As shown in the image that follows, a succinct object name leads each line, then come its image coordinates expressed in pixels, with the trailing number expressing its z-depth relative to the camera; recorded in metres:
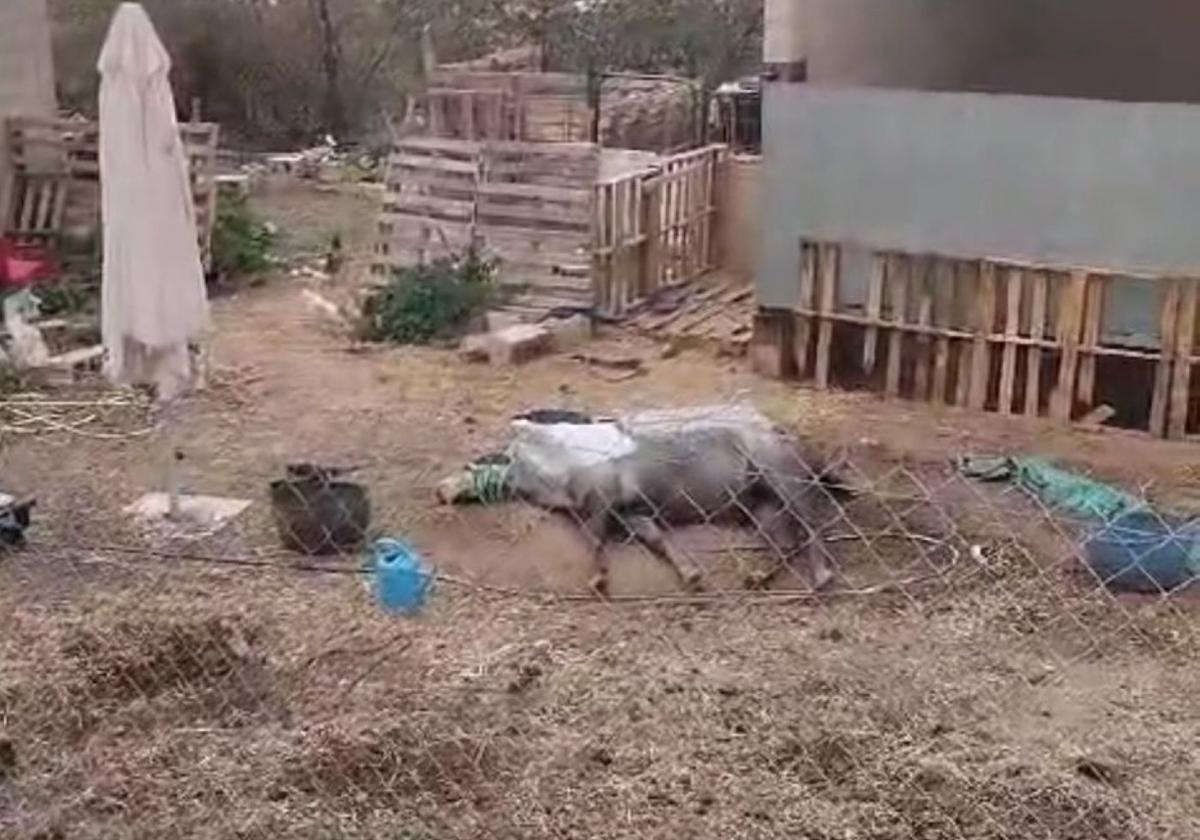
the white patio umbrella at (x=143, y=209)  7.84
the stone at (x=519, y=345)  11.40
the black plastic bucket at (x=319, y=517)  7.72
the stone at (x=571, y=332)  11.88
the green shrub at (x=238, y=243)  13.97
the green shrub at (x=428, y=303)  12.15
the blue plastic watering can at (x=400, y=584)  6.90
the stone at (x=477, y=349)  11.49
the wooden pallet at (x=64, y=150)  14.14
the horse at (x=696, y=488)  7.73
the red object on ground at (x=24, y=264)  12.45
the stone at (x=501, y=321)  12.04
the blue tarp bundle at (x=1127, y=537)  7.09
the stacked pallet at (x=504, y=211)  12.42
